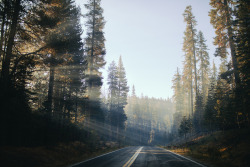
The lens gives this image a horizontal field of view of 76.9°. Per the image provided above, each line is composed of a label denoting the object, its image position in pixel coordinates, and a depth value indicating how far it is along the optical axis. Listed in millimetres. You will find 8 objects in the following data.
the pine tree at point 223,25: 19934
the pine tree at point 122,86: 44562
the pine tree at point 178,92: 59922
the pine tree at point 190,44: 37062
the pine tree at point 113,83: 43094
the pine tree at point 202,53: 40412
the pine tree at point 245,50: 15383
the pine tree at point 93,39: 22438
